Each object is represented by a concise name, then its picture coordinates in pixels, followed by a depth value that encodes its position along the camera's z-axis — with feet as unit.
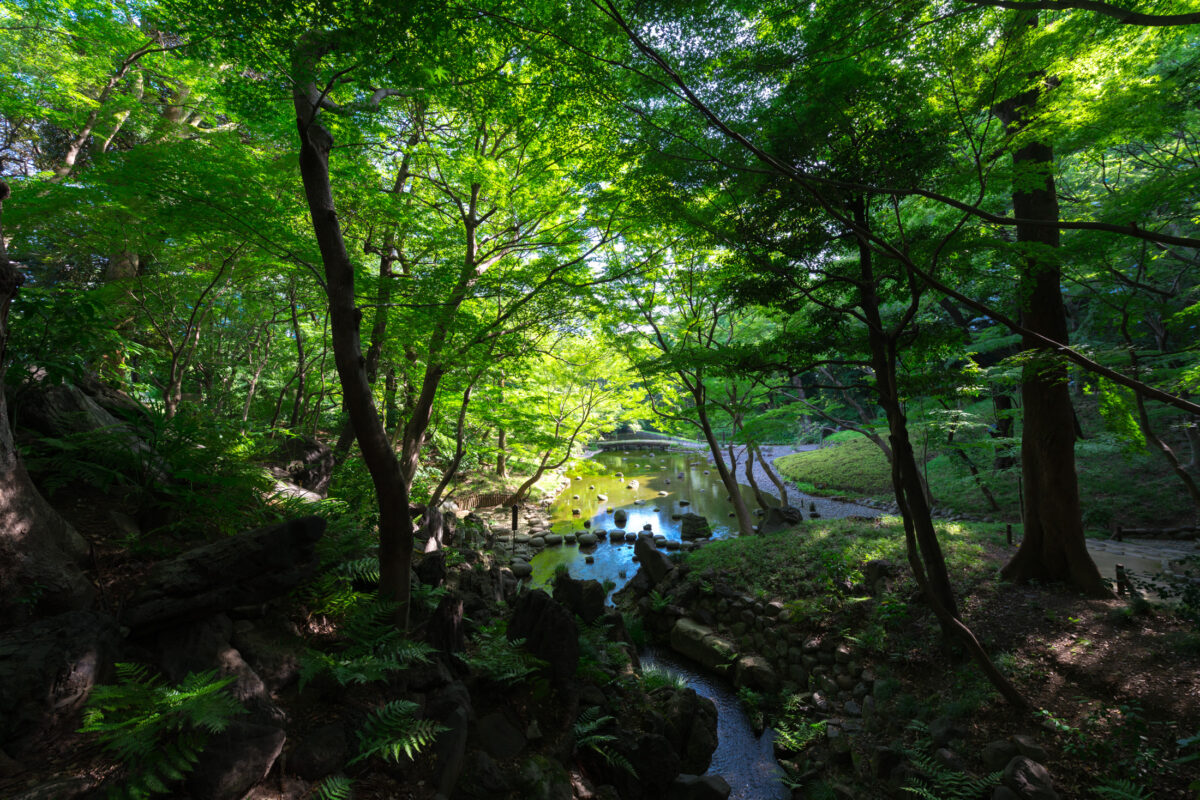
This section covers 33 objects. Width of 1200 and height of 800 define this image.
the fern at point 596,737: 13.03
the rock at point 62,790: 5.90
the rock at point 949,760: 13.28
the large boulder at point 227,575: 8.99
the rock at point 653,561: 29.50
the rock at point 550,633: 14.64
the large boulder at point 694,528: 43.32
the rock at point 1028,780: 11.46
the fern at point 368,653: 9.82
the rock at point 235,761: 7.12
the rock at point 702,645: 22.38
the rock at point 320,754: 8.49
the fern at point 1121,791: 10.32
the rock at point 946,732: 14.08
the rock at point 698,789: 13.92
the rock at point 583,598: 21.15
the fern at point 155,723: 6.40
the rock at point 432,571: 15.96
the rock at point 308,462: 21.80
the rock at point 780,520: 36.37
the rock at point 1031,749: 12.51
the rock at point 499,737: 11.80
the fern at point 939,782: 12.30
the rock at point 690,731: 15.87
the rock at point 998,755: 12.82
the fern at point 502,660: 13.12
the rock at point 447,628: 13.34
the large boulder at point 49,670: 6.61
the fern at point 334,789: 7.90
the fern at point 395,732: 8.91
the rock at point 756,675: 20.44
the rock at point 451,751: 9.76
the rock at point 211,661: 8.68
